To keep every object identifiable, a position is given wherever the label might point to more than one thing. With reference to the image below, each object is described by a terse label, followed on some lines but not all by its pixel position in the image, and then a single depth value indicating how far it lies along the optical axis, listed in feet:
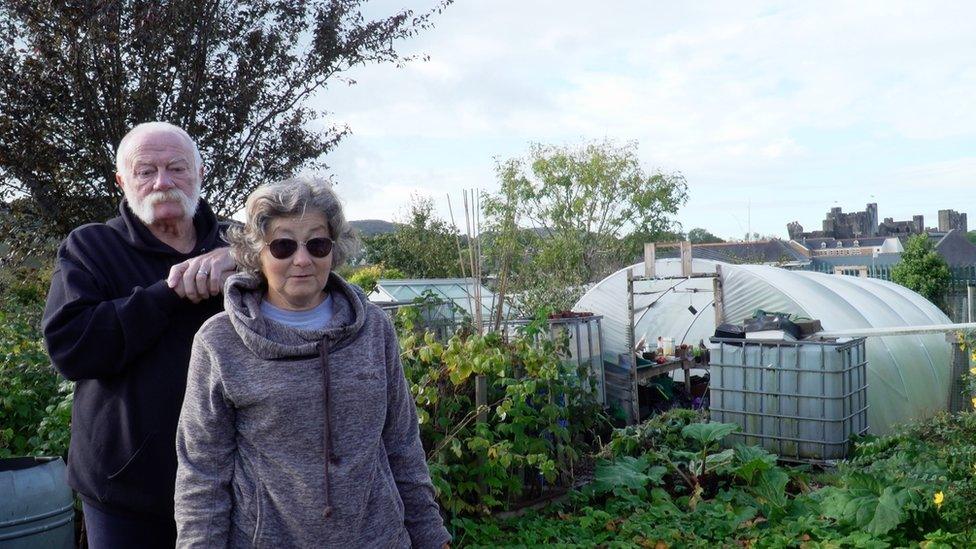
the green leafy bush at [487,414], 14.66
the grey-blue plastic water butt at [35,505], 10.49
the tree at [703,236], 199.50
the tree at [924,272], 64.75
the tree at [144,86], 18.28
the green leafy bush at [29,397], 13.05
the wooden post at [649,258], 33.99
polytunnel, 29.07
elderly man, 6.75
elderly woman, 6.00
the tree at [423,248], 80.64
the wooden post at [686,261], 32.35
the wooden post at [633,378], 28.35
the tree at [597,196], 87.45
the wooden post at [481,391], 15.38
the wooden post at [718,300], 33.48
